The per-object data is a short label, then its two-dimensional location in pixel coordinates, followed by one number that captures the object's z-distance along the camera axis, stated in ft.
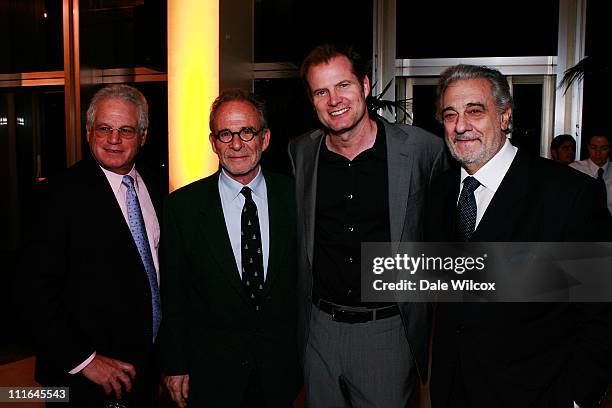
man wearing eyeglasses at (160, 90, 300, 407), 6.52
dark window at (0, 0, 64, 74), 18.56
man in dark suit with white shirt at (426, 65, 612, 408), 5.27
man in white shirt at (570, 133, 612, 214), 17.12
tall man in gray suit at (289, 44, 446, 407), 6.89
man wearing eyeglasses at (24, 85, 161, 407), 5.96
